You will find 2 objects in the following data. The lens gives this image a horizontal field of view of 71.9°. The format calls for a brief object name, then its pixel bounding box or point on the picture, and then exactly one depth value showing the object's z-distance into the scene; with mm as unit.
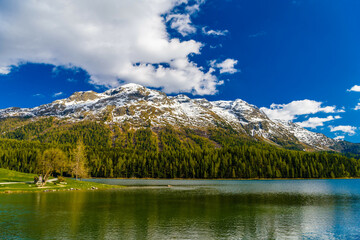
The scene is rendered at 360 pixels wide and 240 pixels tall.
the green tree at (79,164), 128750
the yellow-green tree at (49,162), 91938
